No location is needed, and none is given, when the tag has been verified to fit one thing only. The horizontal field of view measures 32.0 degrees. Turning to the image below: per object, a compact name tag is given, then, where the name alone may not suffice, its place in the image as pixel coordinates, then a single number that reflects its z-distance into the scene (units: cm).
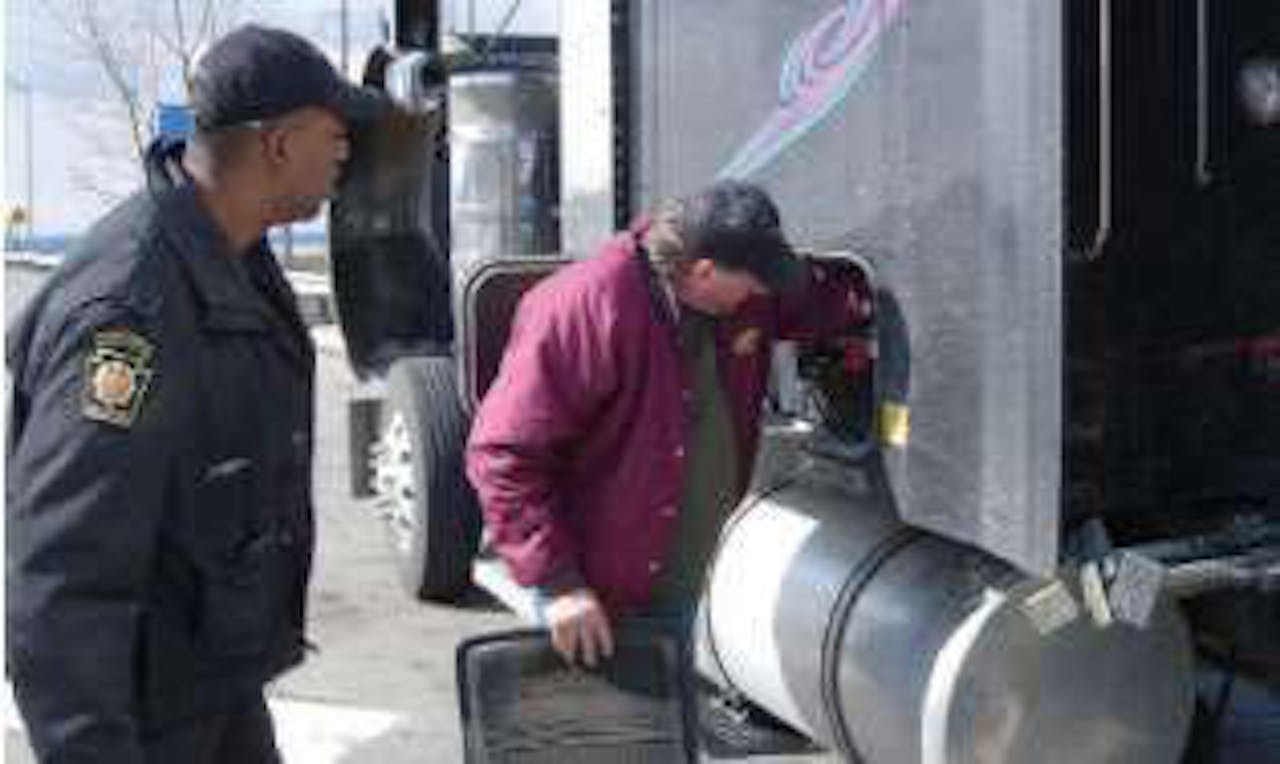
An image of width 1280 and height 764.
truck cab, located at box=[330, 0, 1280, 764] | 405
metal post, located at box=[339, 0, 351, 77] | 1315
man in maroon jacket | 407
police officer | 266
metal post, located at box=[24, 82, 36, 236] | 3014
